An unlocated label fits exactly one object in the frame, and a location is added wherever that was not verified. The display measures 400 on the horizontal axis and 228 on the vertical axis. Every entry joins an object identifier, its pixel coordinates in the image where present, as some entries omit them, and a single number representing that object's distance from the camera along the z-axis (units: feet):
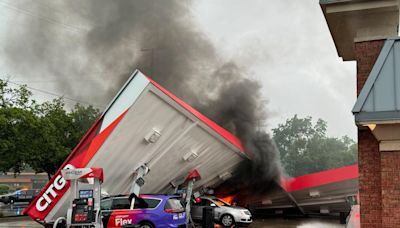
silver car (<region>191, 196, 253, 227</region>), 50.80
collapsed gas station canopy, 35.58
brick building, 16.71
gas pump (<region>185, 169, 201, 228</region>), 44.80
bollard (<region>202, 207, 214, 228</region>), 38.61
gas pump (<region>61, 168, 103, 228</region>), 30.73
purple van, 37.35
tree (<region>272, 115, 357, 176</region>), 203.31
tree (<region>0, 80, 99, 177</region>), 73.56
